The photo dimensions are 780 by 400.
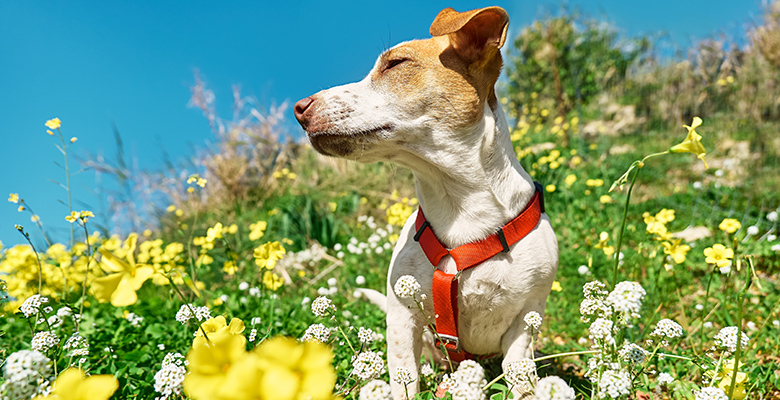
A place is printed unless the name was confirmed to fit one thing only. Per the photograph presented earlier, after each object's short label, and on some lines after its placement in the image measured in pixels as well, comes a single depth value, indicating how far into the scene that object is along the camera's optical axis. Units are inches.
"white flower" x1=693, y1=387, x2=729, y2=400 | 18.8
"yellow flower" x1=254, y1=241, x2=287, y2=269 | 26.3
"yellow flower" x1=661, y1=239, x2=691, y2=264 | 26.3
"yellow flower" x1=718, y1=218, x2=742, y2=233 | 27.6
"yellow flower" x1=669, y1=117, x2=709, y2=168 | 20.7
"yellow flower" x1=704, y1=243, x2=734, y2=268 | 24.7
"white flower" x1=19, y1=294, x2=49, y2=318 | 22.3
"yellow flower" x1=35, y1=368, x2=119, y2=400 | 14.0
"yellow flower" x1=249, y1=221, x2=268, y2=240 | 32.1
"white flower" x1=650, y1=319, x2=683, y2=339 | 20.4
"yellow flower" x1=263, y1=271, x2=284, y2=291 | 28.9
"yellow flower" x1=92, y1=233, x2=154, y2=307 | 17.5
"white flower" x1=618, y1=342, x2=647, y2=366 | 20.3
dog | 23.5
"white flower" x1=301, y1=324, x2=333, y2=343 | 21.4
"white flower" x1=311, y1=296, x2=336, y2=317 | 21.6
